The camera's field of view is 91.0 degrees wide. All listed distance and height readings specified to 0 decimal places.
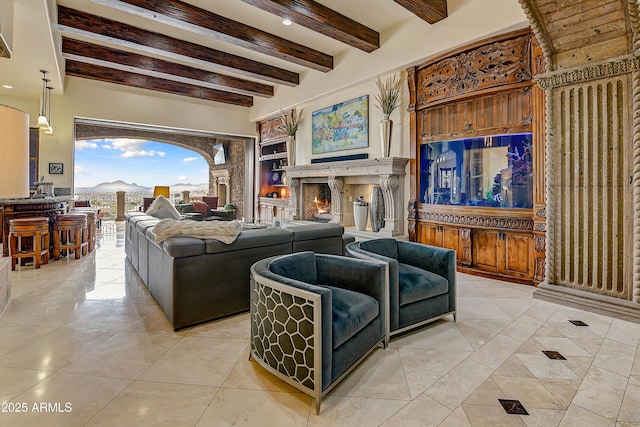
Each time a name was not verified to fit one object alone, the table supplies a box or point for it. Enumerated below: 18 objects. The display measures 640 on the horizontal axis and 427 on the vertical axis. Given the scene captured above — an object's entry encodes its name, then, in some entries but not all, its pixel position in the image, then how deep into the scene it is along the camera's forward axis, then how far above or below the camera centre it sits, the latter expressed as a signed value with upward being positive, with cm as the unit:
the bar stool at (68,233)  492 -33
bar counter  447 +6
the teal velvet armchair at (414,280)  235 -54
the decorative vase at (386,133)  523 +134
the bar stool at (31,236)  423 -35
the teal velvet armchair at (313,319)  163 -61
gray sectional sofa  251 -47
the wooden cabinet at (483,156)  375 +79
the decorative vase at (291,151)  759 +150
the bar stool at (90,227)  558 -25
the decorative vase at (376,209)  557 +7
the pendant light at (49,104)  632 +226
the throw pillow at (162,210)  447 +5
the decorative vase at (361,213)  571 +0
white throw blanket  262 -14
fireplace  515 +54
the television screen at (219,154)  1139 +217
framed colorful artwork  584 +174
